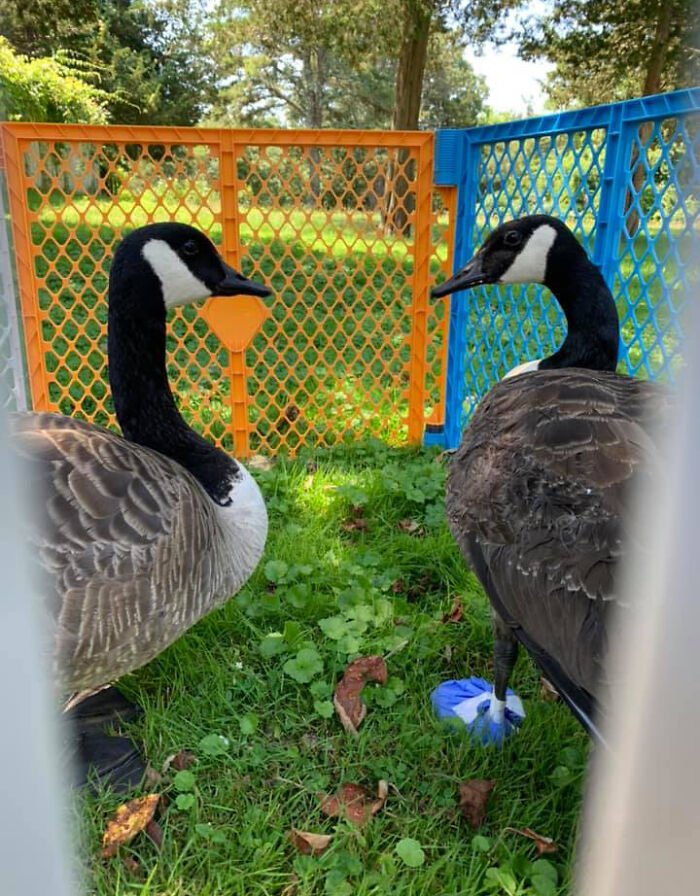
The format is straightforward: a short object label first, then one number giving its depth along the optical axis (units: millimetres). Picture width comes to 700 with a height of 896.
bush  6494
